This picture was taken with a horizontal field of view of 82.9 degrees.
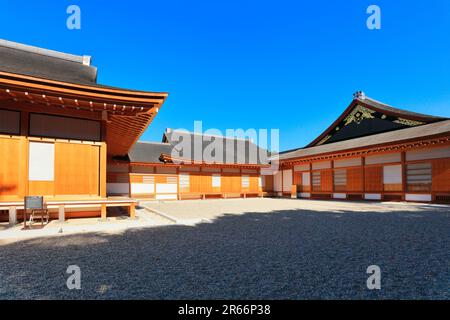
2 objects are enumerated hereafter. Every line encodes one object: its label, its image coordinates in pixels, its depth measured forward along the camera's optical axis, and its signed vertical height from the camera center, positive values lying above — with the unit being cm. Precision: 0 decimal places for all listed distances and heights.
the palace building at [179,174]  1722 -20
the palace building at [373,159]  1173 +68
